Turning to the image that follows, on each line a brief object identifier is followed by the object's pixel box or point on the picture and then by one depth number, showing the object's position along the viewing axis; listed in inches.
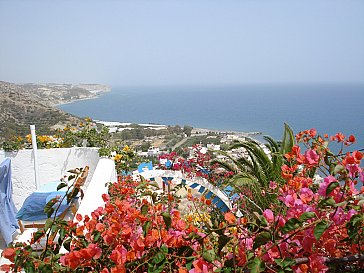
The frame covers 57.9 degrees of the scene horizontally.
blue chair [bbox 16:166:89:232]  159.0
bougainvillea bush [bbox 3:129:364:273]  31.4
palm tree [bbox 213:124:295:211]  163.3
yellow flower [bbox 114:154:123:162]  191.6
